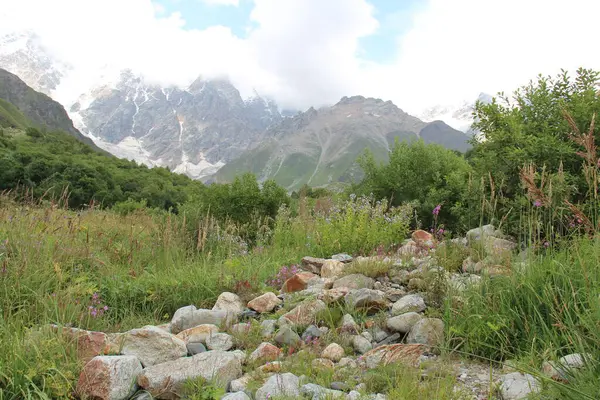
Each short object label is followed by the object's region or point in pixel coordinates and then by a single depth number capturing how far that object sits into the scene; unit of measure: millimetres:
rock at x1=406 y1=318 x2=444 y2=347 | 3234
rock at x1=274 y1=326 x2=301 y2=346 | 3369
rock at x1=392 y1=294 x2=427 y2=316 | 3742
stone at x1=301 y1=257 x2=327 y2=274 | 5798
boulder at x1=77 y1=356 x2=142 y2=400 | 2502
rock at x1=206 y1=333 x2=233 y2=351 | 3457
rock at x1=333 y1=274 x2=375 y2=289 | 4531
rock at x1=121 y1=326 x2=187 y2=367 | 3156
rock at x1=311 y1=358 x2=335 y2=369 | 2826
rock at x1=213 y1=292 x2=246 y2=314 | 4301
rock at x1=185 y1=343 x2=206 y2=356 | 3357
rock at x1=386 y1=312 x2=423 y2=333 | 3488
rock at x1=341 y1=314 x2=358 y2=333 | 3513
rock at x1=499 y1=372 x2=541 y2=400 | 2297
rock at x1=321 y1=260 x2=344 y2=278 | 5291
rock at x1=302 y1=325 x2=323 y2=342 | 3449
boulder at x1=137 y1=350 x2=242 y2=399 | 2643
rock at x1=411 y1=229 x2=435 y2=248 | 5402
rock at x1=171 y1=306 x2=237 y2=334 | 4012
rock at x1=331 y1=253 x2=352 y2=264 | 6023
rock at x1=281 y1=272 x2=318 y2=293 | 4898
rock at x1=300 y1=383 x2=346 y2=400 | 2320
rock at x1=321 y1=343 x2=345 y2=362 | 3092
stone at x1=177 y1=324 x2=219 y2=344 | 3588
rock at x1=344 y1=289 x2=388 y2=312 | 3949
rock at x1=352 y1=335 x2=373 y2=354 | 3271
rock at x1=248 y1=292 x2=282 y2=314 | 4305
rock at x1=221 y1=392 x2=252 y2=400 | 2398
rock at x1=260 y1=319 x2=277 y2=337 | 3617
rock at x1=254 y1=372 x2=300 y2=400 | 2342
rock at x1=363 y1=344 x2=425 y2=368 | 2818
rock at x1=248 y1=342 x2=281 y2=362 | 3064
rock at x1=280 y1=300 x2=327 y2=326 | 3768
